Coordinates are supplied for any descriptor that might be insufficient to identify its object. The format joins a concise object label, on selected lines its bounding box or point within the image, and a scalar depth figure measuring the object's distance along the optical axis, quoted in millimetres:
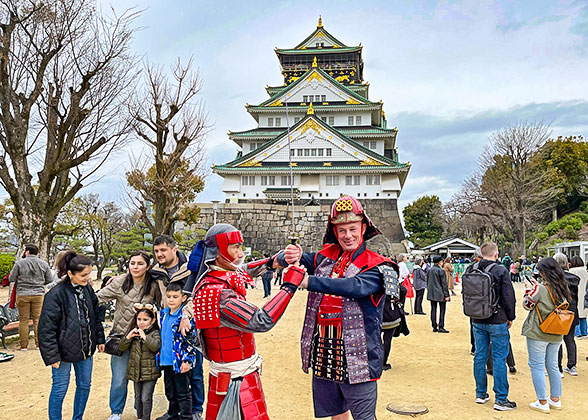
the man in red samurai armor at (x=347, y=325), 2762
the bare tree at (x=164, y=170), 13398
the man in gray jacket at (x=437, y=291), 8781
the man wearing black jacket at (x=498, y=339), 4574
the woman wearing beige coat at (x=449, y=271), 14362
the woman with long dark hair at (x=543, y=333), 4535
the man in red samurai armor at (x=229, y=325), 2396
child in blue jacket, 3897
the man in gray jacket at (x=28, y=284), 7117
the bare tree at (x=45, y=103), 9422
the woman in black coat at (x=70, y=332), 3775
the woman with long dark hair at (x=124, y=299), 4160
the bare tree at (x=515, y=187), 24875
